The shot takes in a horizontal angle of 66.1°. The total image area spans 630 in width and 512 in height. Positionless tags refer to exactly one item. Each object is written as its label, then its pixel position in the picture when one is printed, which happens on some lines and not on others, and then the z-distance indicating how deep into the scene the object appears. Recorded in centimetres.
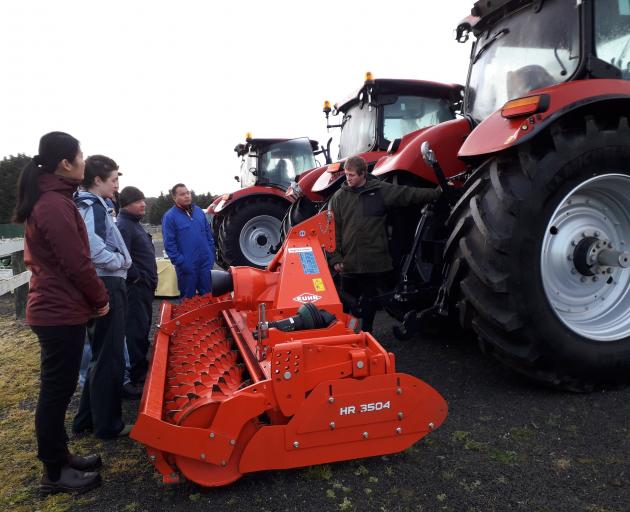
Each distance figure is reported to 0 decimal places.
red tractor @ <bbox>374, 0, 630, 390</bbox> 235
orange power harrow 185
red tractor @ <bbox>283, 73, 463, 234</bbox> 491
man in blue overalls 453
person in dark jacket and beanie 324
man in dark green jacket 318
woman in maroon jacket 195
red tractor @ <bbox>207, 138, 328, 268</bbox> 765
